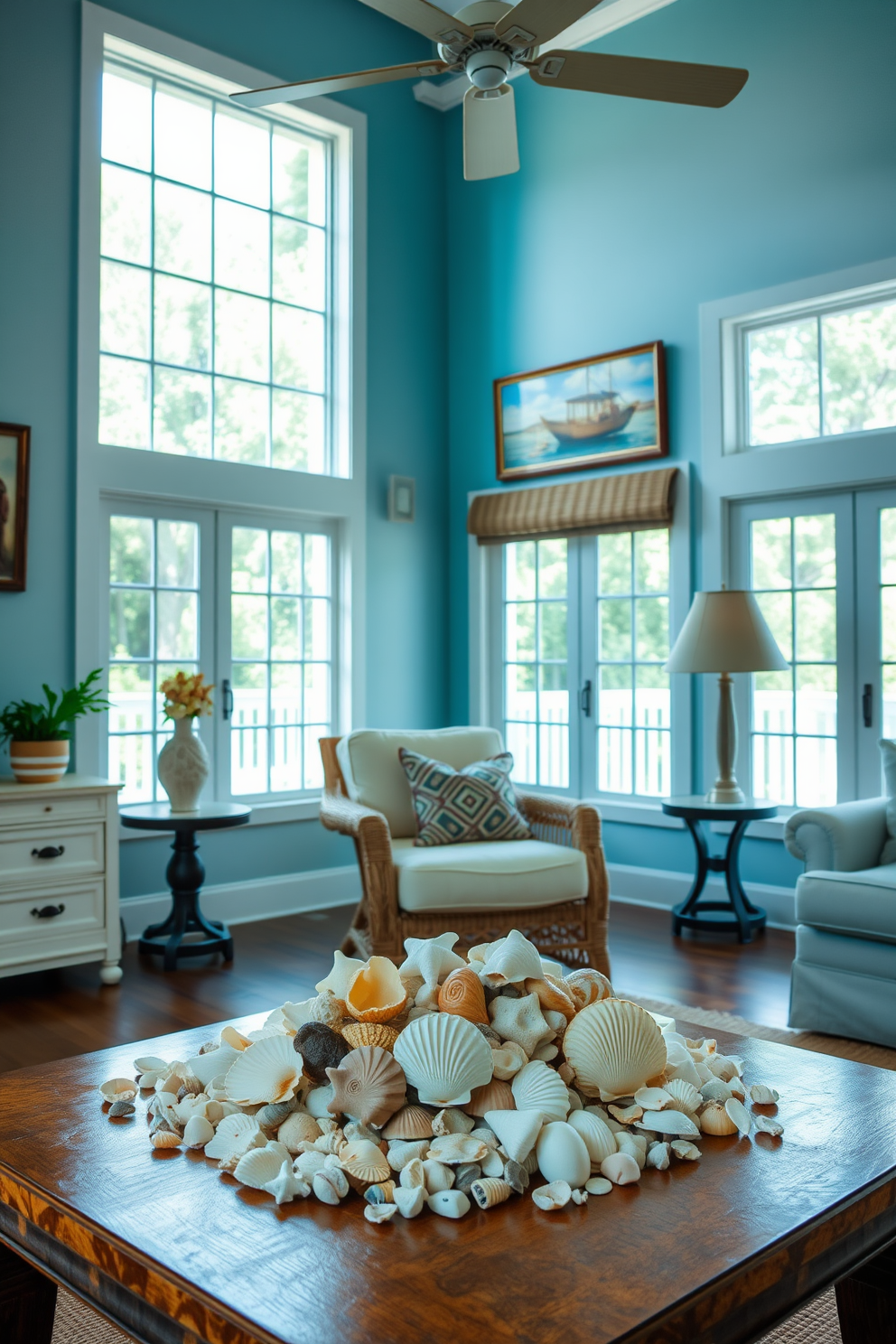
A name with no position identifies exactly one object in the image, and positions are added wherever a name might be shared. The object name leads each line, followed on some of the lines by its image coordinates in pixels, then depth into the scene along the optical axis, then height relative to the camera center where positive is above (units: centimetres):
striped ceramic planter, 371 -27
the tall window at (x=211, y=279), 454 +183
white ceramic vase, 399 -32
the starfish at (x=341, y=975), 141 -39
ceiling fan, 229 +142
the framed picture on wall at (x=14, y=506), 401 +67
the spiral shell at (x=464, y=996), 133 -39
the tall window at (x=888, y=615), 418 +27
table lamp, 407 +16
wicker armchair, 328 -71
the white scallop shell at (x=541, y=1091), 125 -48
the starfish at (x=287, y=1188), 115 -54
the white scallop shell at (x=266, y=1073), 131 -48
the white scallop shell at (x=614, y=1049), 131 -45
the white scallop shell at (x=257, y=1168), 118 -54
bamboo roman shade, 479 +83
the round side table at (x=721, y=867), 409 -74
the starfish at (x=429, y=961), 139 -36
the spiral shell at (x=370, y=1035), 131 -43
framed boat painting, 487 +129
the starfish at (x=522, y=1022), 133 -42
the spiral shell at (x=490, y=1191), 113 -54
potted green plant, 371 -18
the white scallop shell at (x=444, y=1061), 125 -44
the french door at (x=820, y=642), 422 +17
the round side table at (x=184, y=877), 388 -72
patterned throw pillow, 362 -41
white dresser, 352 -64
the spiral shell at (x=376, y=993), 134 -39
